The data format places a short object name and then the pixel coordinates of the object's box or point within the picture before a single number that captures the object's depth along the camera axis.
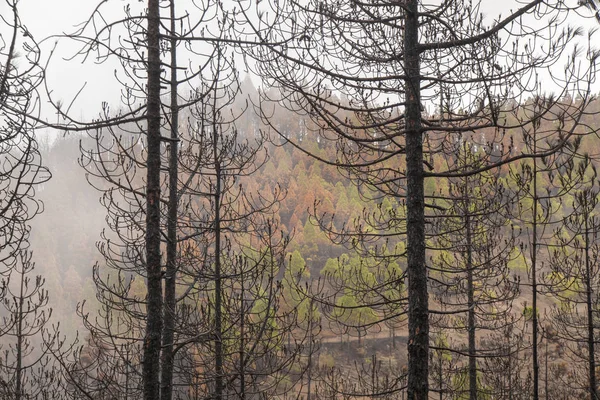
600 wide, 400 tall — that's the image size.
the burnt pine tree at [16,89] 6.66
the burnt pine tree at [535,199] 6.80
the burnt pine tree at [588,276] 19.09
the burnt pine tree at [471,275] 16.75
